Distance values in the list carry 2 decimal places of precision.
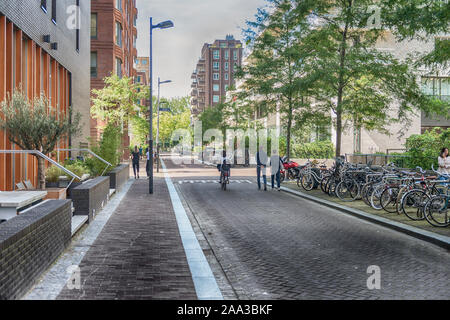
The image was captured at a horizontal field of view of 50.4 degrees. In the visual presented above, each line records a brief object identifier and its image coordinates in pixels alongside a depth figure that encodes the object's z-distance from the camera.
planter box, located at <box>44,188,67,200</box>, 9.80
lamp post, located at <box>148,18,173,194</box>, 18.43
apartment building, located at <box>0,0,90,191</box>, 12.91
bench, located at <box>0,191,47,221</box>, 7.00
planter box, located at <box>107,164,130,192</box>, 17.33
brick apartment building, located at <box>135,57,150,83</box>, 160.25
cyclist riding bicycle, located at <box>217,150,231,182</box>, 21.02
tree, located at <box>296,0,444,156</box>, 16.56
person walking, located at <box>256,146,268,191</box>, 20.61
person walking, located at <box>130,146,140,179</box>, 26.80
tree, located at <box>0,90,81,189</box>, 10.23
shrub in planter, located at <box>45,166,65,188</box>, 12.43
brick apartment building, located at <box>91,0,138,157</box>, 41.75
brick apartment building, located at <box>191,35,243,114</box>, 130.38
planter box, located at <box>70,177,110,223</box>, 10.00
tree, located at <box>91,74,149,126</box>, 37.88
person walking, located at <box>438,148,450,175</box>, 14.56
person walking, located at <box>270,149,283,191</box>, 20.03
